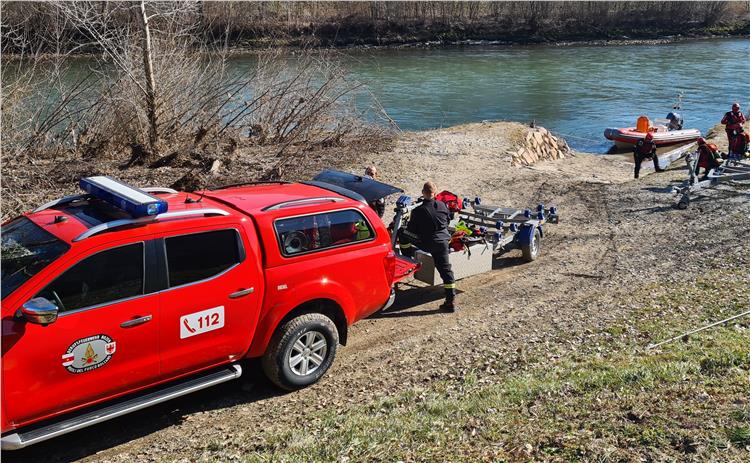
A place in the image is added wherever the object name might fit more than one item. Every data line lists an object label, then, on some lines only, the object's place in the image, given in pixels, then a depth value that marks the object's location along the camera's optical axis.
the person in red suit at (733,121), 15.82
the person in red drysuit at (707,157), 14.77
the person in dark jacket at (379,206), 10.90
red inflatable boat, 25.03
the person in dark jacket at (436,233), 8.64
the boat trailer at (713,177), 13.40
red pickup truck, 4.91
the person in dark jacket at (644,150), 18.11
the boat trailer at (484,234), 9.16
